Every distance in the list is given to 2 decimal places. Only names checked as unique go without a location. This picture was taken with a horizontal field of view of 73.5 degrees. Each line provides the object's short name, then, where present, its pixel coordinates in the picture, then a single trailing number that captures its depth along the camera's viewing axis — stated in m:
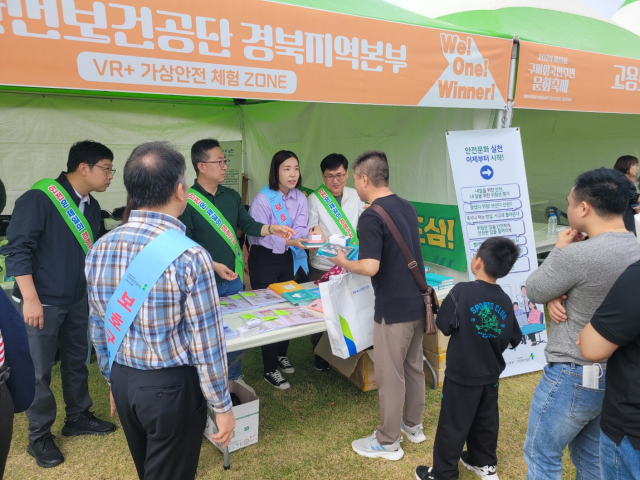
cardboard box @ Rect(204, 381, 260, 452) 2.33
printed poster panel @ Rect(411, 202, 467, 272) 3.28
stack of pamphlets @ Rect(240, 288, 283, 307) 2.62
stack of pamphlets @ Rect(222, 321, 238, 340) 2.12
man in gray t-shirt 1.36
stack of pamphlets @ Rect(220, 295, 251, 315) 2.48
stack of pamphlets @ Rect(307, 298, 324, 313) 2.52
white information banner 2.97
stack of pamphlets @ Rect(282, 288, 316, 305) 2.62
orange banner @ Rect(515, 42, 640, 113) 2.97
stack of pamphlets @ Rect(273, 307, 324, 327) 2.33
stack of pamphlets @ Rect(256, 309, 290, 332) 2.24
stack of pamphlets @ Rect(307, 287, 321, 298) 2.75
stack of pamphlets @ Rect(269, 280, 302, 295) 2.80
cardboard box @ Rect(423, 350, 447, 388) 3.07
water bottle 4.77
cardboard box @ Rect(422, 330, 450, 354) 3.04
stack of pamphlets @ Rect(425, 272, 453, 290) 2.97
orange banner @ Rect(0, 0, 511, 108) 1.60
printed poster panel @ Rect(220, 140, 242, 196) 5.42
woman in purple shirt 3.03
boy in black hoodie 1.91
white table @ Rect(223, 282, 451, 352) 2.08
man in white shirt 3.17
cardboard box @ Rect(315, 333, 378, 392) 2.95
